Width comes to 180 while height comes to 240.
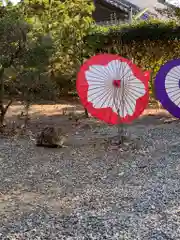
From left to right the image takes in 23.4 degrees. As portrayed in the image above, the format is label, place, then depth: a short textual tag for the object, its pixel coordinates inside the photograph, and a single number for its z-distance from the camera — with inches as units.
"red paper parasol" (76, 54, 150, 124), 227.8
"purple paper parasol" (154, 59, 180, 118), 268.5
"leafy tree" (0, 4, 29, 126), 224.1
